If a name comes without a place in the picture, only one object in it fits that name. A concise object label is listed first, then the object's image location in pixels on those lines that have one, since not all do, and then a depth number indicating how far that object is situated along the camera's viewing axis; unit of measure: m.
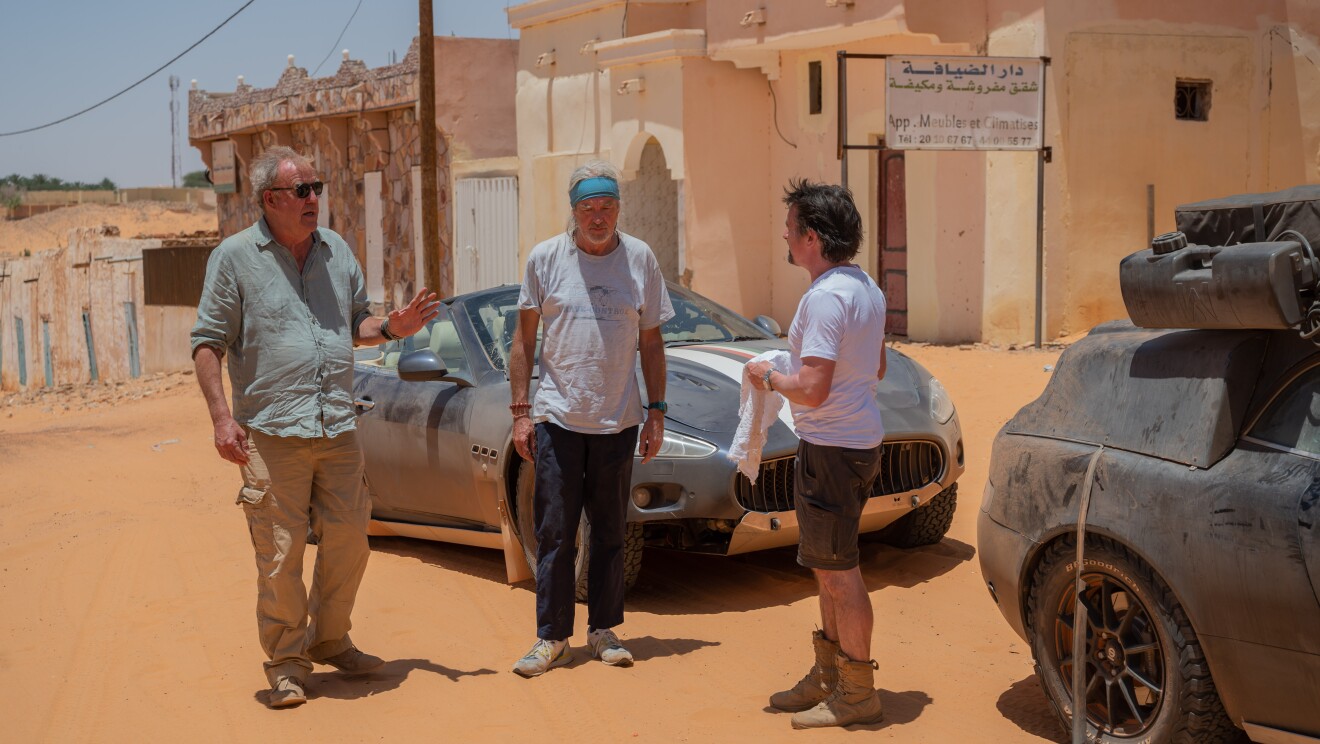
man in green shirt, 5.34
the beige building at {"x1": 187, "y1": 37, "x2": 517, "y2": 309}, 23.98
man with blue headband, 5.66
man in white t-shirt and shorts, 4.76
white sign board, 14.38
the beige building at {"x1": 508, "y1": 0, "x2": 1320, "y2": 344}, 15.17
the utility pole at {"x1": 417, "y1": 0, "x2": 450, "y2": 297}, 16.91
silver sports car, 6.45
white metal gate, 22.98
